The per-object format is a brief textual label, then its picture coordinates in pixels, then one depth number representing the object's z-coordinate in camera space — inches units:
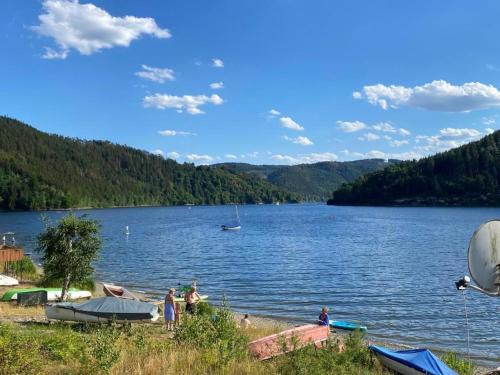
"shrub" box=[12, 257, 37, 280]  1583.4
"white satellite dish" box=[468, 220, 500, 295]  345.4
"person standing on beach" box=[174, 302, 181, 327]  922.7
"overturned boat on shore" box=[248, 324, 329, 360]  515.2
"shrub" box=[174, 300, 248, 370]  439.5
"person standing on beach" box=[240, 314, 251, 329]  930.9
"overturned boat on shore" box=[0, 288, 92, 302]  1104.2
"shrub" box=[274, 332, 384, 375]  422.9
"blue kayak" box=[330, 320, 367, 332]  1050.1
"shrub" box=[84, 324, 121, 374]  370.6
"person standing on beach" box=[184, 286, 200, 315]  957.9
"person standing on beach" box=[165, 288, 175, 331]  894.4
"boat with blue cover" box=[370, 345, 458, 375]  577.9
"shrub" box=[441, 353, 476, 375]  646.5
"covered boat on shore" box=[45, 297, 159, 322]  779.4
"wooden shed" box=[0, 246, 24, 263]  1542.8
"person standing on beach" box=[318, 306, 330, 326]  945.2
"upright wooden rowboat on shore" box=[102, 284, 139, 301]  1213.0
